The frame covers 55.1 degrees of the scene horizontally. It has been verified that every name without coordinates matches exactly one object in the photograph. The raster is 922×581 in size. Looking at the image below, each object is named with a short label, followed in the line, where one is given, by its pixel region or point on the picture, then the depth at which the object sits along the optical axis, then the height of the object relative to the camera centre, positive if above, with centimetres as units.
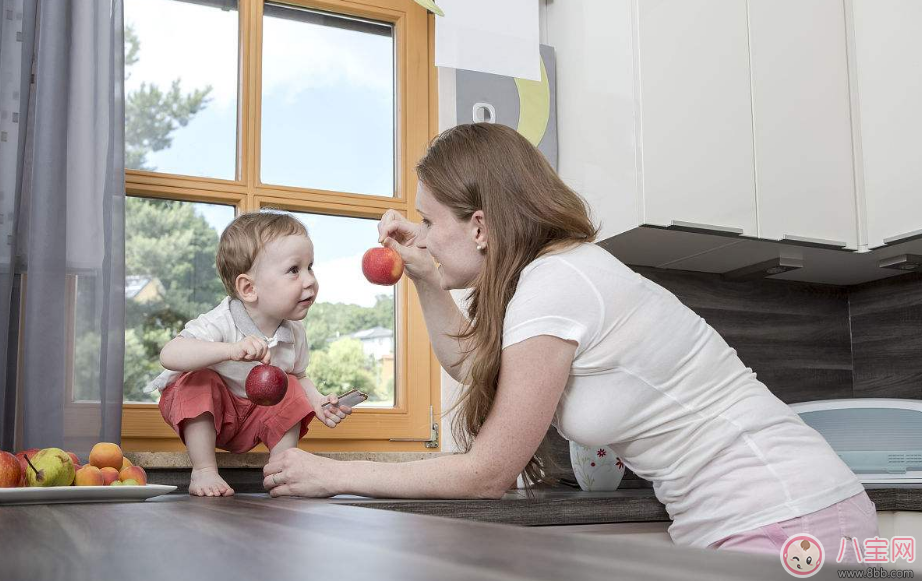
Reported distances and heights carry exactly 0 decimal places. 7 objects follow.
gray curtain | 172 +29
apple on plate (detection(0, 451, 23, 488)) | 112 -13
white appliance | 205 -17
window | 209 +52
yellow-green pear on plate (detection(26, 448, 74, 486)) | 118 -13
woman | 112 -5
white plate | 106 -15
